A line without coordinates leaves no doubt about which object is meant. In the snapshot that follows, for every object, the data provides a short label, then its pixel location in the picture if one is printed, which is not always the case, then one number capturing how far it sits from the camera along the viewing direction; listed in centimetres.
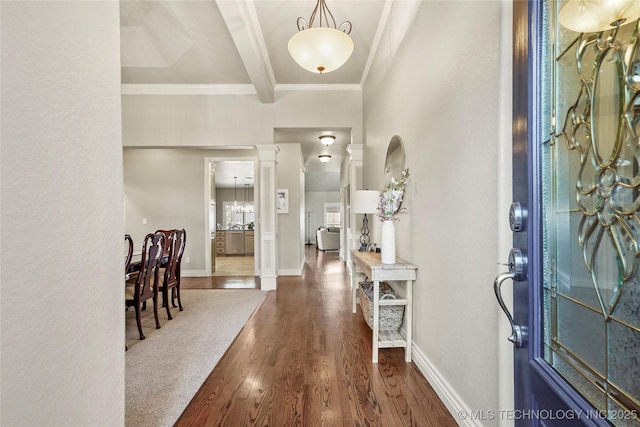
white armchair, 1085
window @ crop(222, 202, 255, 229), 1180
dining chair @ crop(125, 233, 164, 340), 294
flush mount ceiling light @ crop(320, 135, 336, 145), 607
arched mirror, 275
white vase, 247
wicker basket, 258
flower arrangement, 256
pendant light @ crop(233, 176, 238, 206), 1155
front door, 55
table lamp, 314
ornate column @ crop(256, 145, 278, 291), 486
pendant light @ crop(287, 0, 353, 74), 241
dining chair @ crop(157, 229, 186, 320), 352
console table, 236
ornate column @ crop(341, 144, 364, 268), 493
